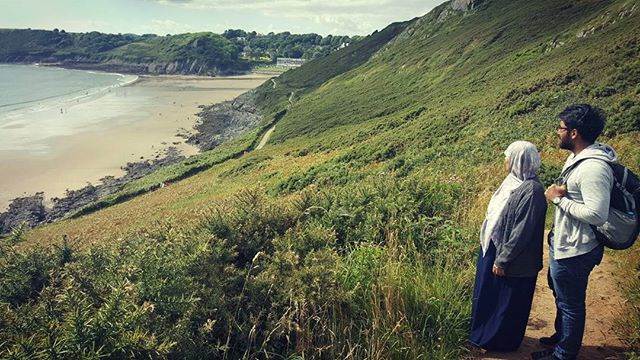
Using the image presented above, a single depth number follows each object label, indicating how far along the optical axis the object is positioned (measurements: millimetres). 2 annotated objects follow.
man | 3787
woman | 4176
